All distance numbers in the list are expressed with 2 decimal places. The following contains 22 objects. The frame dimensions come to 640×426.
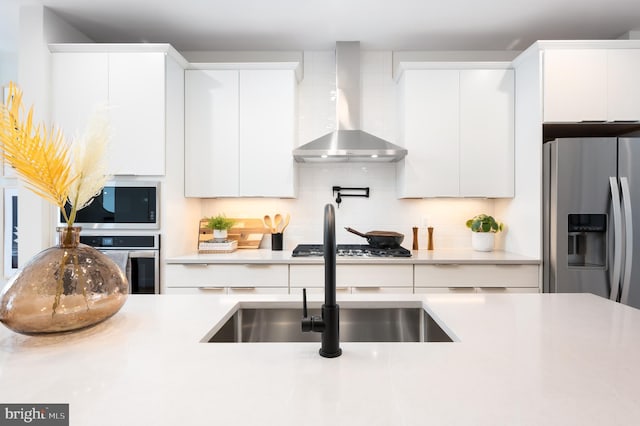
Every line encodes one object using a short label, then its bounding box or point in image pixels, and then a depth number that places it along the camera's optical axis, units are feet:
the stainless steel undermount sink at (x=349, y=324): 4.59
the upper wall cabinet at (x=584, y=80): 8.40
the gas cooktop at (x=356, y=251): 8.81
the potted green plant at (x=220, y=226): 9.77
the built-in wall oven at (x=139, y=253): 8.45
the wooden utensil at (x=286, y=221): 10.57
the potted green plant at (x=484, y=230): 9.68
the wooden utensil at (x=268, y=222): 10.52
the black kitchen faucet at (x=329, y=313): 2.82
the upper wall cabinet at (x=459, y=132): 9.46
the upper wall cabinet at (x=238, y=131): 9.52
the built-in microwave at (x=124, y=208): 8.46
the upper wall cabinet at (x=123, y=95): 8.47
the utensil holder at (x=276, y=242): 10.20
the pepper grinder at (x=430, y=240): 10.41
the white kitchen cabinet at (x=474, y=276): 8.41
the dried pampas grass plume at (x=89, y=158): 3.16
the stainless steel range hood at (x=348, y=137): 9.07
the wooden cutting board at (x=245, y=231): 10.51
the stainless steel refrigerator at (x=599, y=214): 7.72
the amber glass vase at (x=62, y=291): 2.97
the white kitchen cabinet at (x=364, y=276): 8.46
